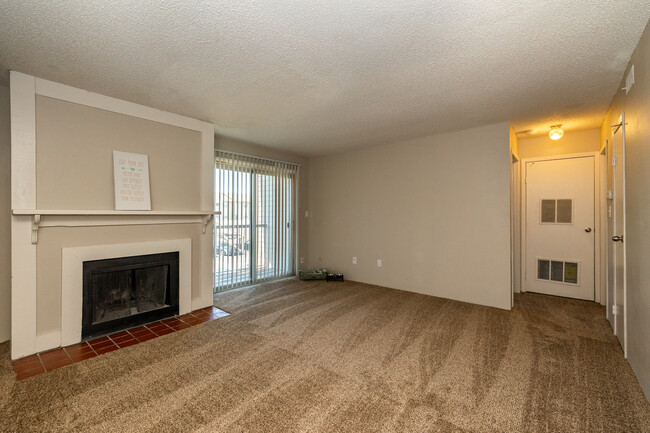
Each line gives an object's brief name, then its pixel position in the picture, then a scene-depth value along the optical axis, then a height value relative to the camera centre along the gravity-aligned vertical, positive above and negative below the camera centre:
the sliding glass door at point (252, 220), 4.44 -0.03
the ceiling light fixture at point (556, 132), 3.81 +1.09
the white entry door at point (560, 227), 4.01 -0.15
